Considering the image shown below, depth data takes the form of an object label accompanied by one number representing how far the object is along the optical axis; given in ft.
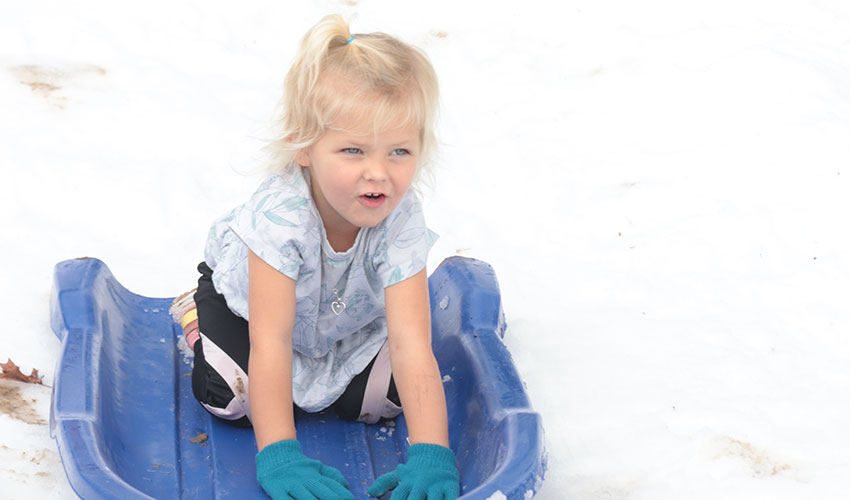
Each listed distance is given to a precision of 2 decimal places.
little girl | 8.04
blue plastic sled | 8.05
